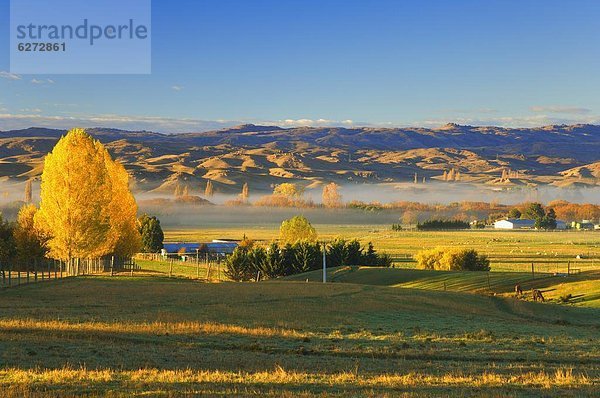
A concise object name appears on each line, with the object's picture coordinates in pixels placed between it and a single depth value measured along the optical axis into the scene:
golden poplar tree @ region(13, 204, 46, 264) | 79.50
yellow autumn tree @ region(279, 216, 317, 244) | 141.38
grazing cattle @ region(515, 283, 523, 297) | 79.75
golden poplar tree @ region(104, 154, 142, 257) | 86.06
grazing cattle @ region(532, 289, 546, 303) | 76.00
